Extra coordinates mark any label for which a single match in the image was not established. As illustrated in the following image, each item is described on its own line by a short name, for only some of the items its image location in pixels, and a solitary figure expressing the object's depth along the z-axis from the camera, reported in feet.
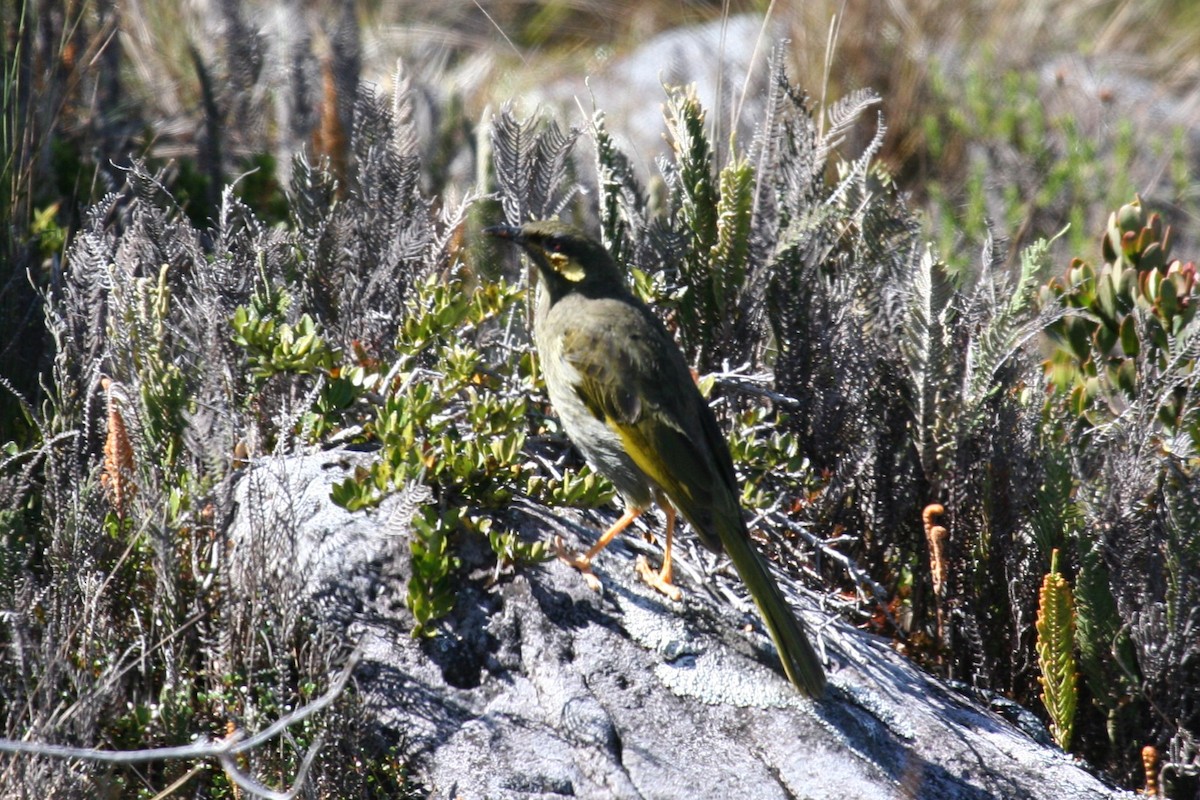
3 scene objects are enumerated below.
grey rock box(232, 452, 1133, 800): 21.24
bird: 22.75
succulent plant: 28.71
